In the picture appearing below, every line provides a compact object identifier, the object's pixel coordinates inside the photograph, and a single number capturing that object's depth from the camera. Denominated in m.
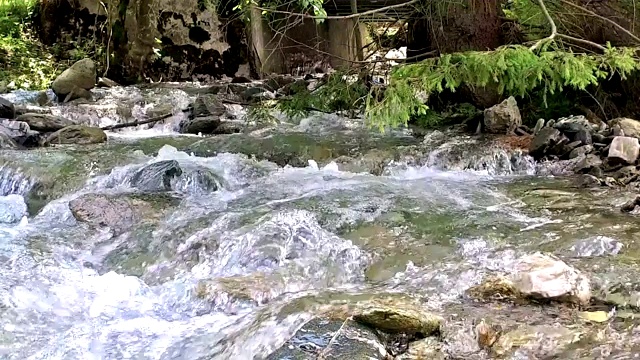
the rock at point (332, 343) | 2.70
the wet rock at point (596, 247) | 4.17
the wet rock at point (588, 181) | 6.02
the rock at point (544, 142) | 6.95
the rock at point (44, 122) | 8.79
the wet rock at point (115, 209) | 5.39
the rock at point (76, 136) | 8.24
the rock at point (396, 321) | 3.01
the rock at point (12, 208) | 5.66
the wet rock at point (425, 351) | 2.87
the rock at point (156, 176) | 6.29
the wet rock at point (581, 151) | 6.76
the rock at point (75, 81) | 11.33
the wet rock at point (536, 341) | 2.94
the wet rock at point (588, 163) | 6.45
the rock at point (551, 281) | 3.42
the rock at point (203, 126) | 9.29
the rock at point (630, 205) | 5.08
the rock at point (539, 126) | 7.69
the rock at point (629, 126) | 6.83
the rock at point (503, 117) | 8.11
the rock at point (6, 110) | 9.14
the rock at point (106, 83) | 13.05
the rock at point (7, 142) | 7.88
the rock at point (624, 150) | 6.29
